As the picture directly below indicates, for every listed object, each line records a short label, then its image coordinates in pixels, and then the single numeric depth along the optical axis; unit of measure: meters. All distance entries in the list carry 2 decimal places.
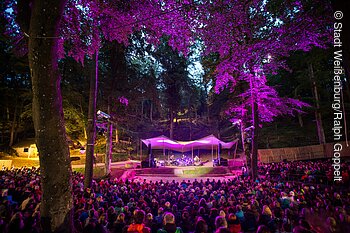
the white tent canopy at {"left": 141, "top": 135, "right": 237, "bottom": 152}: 20.26
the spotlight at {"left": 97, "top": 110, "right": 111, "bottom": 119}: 11.00
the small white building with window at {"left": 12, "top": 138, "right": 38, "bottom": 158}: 23.00
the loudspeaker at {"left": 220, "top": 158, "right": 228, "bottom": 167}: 19.24
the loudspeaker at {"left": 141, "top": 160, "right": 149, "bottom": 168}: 18.78
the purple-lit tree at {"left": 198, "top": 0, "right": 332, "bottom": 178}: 4.79
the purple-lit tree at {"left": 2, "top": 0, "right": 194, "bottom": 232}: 3.26
